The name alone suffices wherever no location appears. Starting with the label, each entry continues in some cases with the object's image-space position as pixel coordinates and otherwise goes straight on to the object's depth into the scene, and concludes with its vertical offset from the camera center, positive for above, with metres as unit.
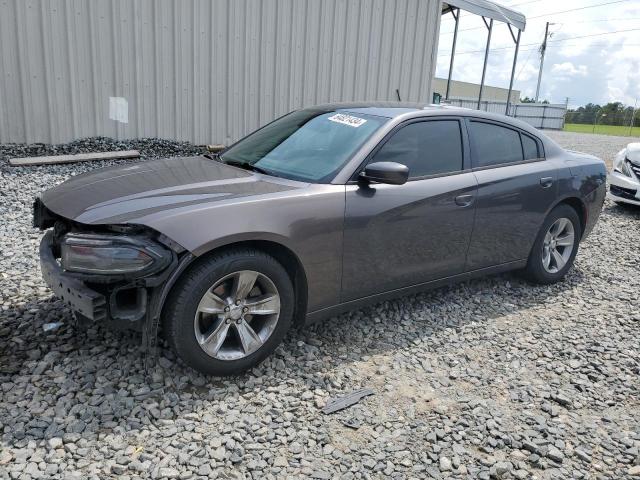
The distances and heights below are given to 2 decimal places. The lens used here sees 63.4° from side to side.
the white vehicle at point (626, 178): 7.71 -0.81
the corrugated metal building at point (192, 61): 7.61 +0.57
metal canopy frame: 11.88 +2.29
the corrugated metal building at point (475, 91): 59.59 +2.57
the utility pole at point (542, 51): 50.03 +6.35
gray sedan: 2.61 -0.69
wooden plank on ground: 6.99 -0.98
